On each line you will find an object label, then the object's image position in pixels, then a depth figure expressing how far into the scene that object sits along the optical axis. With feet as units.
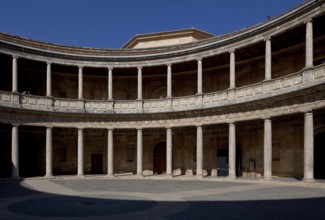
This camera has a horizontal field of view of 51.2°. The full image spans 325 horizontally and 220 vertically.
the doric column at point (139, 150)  93.76
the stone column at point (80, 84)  94.43
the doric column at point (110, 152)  94.53
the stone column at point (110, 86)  96.68
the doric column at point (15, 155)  82.43
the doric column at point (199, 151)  87.66
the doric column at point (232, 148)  81.87
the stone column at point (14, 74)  84.38
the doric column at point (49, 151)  88.02
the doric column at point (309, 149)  64.34
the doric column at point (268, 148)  74.03
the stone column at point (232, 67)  83.61
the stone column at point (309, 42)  65.87
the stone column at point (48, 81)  90.35
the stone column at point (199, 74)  89.86
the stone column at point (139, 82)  96.58
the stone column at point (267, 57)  75.61
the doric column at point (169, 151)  91.78
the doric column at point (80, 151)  91.86
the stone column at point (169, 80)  94.63
